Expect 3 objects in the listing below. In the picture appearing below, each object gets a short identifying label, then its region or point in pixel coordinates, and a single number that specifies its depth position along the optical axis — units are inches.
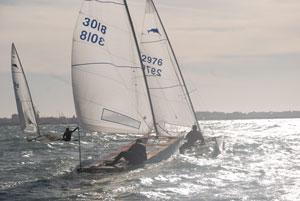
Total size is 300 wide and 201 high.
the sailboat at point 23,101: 1542.8
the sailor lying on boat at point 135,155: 855.7
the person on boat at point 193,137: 1190.0
